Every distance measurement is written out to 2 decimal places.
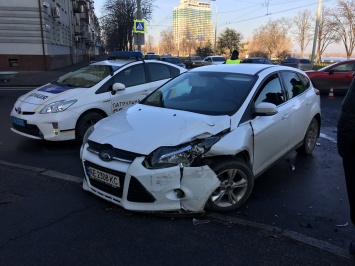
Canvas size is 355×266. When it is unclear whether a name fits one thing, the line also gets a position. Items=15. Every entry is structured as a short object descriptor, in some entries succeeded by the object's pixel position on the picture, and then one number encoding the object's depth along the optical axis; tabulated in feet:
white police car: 18.37
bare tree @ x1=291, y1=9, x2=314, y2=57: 199.00
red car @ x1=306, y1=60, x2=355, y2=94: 45.93
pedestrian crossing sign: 57.46
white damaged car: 10.62
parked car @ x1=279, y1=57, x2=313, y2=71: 88.28
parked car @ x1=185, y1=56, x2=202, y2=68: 113.89
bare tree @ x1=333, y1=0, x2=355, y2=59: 136.36
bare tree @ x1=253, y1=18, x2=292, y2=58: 215.10
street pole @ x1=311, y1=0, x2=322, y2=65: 89.73
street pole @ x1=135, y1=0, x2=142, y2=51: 60.40
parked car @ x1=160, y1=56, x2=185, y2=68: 90.32
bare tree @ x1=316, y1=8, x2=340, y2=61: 150.59
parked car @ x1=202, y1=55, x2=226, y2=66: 104.39
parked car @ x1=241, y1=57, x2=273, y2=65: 78.16
